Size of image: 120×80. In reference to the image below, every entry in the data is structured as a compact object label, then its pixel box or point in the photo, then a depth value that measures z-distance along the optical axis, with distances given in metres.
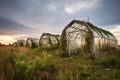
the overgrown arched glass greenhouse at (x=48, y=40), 11.77
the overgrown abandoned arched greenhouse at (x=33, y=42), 14.82
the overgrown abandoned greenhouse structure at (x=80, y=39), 7.66
